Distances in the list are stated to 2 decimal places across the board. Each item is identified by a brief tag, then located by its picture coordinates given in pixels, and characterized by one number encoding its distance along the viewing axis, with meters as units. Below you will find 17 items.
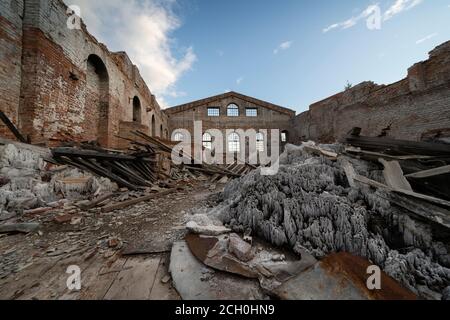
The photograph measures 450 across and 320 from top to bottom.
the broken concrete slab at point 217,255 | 1.26
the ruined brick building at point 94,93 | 4.41
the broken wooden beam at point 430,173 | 2.07
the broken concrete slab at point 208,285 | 1.09
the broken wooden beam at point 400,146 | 3.20
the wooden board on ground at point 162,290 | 1.11
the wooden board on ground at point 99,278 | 1.15
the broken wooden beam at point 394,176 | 1.99
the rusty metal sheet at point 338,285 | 1.02
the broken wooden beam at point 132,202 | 2.87
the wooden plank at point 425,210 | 1.47
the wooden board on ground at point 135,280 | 1.12
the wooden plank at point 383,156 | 2.70
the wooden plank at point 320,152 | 2.80
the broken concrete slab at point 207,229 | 1.80
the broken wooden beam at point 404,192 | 1.59
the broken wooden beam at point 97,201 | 2.90
